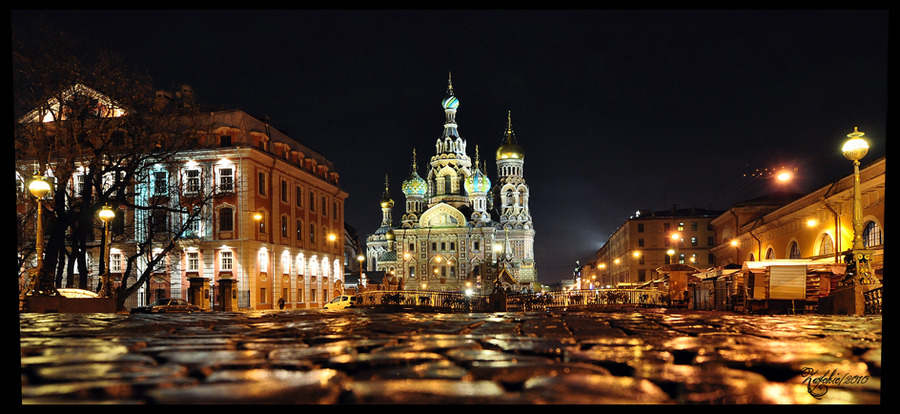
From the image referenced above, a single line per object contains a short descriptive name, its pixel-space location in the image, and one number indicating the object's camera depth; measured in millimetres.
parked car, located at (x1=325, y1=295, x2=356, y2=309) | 37281
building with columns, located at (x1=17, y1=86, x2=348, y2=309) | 46125
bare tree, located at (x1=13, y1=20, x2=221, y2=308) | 27031
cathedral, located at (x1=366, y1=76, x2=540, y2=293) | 121750
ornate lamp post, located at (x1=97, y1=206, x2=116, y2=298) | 24500
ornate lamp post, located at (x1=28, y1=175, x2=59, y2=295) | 19078
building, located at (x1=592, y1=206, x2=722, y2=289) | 92375
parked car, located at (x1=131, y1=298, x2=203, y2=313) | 31634
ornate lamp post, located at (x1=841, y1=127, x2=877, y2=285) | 16312
